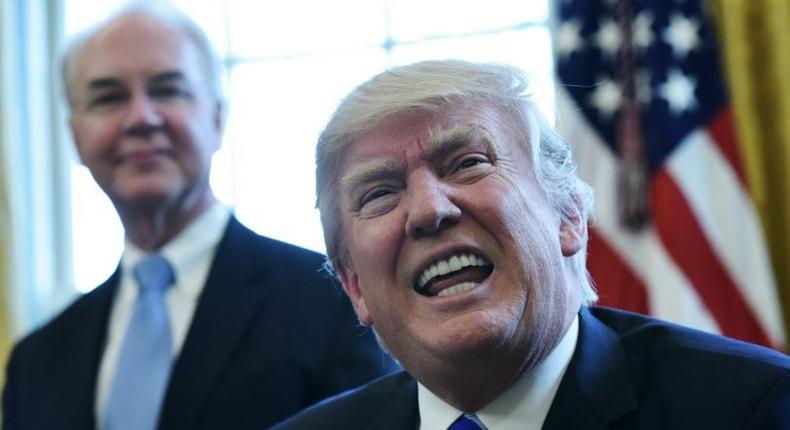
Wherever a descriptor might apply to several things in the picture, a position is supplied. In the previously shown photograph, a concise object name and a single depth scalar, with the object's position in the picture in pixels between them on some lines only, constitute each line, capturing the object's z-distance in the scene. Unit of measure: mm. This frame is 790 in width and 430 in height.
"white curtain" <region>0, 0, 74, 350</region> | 5191
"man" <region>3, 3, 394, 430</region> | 2756
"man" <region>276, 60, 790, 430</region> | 2033
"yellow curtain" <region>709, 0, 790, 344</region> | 4062
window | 5207
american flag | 4086
